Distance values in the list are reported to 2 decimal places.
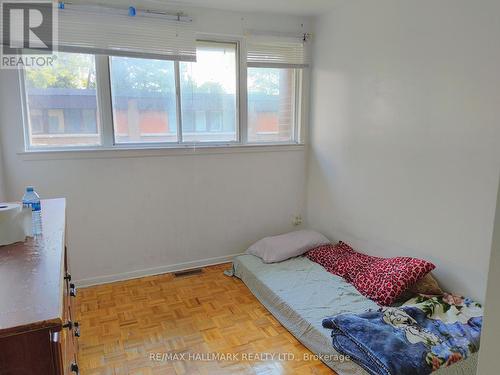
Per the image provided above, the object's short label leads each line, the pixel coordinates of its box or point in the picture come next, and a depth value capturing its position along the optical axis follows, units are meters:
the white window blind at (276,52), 3.45
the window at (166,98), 2.87
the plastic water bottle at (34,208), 1.51
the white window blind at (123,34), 2.78
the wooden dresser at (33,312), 0.84
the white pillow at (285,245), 3.32
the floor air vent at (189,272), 3.34
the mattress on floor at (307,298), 2.08
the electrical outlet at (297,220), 3.91
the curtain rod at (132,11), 2.76
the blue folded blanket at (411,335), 1.79
